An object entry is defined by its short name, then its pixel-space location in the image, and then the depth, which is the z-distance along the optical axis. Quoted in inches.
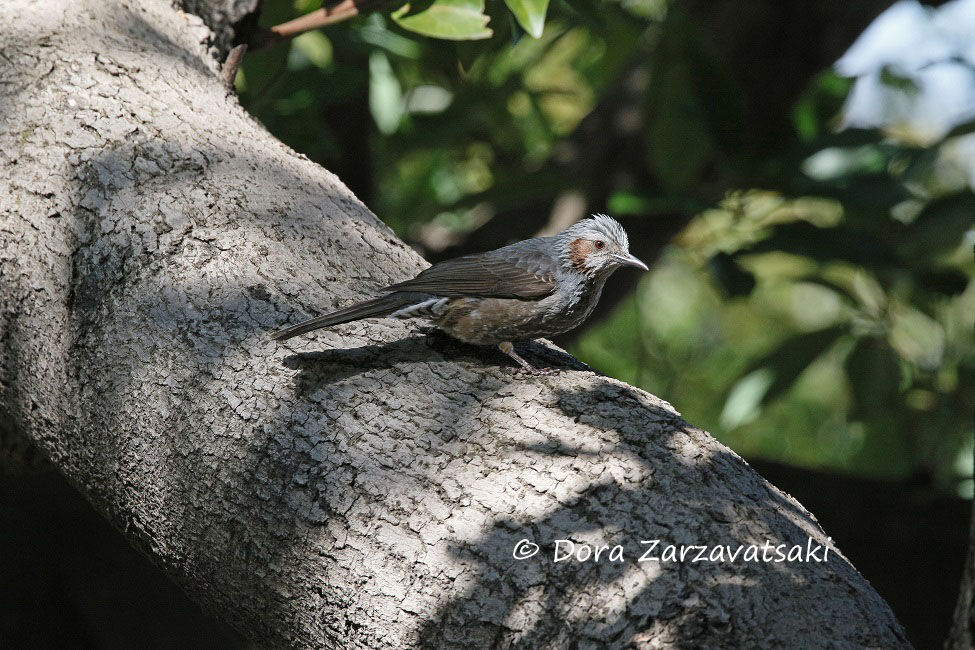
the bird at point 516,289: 211.2
